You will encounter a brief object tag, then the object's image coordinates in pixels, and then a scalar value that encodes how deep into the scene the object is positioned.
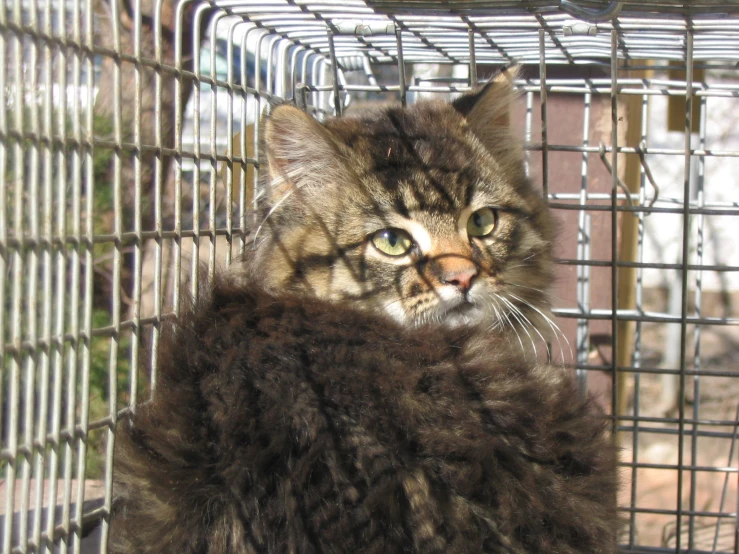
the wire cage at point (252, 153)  0.25
